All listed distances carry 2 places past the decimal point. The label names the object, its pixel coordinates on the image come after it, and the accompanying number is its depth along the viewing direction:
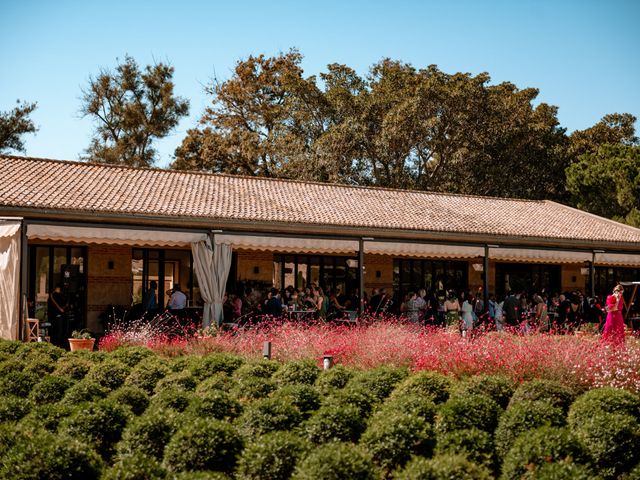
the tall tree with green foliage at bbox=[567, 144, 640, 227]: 31.42
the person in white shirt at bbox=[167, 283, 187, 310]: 16.84
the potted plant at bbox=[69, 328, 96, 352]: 14.37
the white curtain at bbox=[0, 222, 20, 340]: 15.27
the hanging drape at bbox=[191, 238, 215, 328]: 16.98
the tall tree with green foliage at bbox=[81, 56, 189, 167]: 37.78
